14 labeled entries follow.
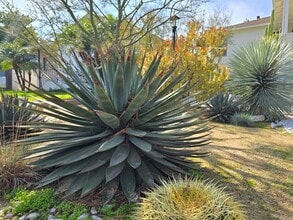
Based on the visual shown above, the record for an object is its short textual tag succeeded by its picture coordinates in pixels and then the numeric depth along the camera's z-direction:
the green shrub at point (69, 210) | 2.39
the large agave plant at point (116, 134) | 2.61
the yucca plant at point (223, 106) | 7.61
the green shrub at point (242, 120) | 7.00
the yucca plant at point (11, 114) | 4.82
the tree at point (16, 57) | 16.61
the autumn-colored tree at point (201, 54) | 7.59
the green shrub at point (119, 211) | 2.37
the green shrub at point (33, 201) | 2.53
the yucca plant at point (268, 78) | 7.71
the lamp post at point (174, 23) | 7.76
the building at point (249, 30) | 15.16
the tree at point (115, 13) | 7.40
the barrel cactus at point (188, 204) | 1.78
